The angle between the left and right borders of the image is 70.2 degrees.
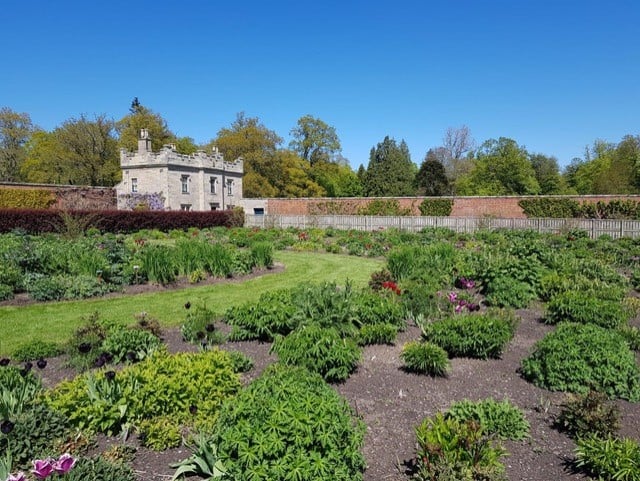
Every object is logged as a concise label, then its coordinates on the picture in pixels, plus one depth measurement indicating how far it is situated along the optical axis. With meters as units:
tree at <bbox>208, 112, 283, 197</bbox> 52.31
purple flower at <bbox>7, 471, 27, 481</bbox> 1.81
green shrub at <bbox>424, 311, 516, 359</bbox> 5.12
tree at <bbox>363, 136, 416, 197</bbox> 52.88
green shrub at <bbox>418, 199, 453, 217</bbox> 30.61
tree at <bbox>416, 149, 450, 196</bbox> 50.72
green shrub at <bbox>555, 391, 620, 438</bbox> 3.38
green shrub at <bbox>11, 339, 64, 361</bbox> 5.03
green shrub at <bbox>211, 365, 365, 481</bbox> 2.51
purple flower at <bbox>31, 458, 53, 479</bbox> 1.89
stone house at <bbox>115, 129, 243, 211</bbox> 37.25
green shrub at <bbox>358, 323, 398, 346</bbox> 5.50
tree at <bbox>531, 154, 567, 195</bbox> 50.94
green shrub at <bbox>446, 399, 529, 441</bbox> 3.46
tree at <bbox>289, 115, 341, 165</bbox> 58.06
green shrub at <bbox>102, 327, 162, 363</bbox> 4.74
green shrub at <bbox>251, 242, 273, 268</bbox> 11.49
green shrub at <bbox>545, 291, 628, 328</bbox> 5.98
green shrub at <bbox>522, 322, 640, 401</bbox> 4.26
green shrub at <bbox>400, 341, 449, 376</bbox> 4.60
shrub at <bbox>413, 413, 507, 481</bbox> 2.77
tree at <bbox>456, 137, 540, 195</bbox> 47.66
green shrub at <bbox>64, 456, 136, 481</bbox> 2.63
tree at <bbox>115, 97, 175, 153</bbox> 48.84
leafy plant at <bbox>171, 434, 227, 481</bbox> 2.88
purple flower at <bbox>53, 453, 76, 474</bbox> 1.94
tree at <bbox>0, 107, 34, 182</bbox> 50.59
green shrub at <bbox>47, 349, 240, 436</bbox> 3.45
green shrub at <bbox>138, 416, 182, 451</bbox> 3.29
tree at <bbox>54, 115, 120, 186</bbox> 46.50
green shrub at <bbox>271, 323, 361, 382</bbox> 4.36
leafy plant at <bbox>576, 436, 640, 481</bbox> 2.82
